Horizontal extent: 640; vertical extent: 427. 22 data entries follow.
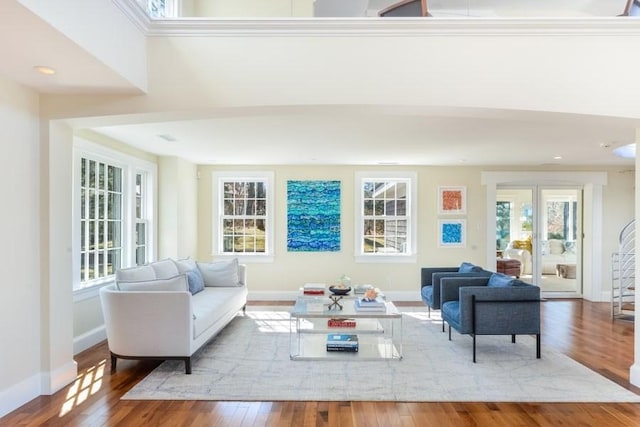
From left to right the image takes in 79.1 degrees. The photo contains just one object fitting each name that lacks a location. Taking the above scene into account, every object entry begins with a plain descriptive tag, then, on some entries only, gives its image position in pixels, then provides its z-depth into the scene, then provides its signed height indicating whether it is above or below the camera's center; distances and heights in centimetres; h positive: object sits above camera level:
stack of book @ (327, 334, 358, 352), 396 -137
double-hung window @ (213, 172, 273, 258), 691 -8
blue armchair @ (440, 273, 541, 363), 377 -98
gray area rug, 307 -147
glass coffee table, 388 -143
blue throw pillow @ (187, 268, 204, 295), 500 -95
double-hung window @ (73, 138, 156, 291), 422 -4
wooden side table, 705 -100
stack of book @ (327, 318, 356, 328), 427 -126
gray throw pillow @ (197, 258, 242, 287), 550 -91
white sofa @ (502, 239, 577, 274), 706 -80
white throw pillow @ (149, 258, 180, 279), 470 -74
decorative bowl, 479 -99
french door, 702 -34
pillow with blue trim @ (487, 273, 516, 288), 400 -76
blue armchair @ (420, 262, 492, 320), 492 -90
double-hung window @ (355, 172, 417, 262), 693 -7
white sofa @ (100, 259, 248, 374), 346 -100
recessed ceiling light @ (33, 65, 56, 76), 249 +91
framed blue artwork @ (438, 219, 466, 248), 691 -34
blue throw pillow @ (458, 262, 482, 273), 510 -78
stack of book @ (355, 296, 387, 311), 407 -101
